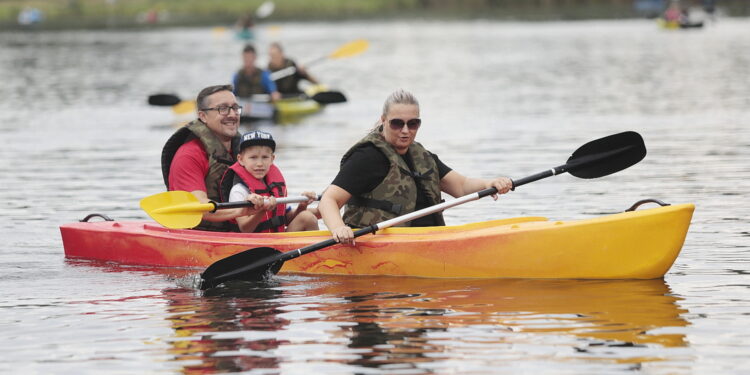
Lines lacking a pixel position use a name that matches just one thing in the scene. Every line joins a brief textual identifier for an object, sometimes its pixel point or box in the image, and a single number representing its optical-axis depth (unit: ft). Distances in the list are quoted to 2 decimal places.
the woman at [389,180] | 56.24
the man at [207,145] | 62.03
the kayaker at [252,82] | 137.59
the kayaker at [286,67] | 144.56
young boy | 60.18
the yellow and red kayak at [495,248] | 54.95
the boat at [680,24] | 368.89
